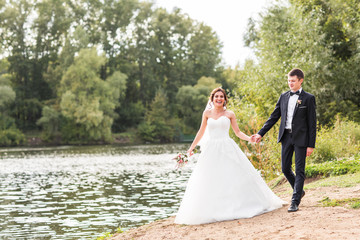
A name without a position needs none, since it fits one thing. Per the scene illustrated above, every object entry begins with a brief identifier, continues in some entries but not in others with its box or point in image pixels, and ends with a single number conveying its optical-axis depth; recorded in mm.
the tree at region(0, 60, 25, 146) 55438
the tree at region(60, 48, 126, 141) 57906
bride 7527
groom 7238
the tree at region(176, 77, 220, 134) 72000
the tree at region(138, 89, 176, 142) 67562
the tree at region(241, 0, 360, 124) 23969
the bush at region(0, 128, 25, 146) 55969
